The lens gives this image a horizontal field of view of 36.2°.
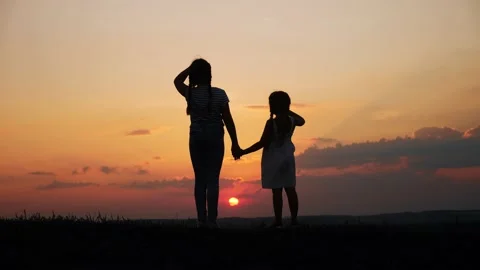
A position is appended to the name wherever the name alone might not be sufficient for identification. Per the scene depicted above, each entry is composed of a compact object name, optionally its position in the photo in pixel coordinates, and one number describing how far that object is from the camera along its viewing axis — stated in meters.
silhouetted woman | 12.19
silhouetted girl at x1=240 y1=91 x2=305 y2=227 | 13.82
